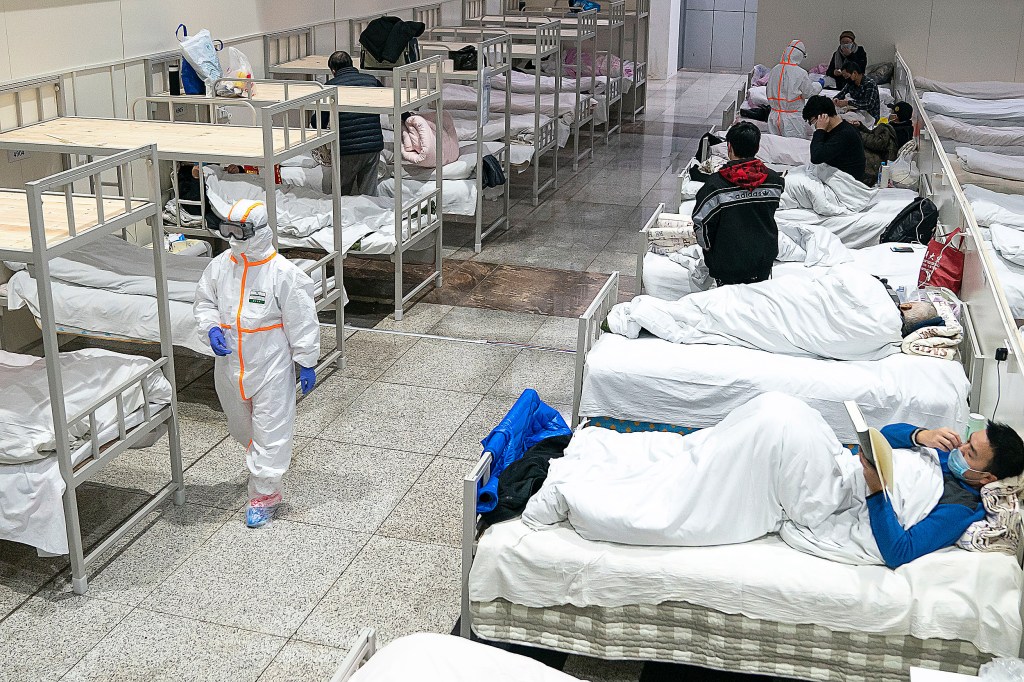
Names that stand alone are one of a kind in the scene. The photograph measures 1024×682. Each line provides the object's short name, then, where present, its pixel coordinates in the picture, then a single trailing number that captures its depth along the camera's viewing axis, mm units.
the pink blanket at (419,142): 7867
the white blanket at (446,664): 2729
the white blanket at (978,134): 9969
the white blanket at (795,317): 5207
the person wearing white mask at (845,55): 11664
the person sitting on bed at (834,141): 7957
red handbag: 5684
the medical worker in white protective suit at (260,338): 4652
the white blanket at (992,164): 8156
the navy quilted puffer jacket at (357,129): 7715
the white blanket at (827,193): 7648
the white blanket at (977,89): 11695
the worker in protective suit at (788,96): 10398
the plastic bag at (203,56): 6730
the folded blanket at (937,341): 5129
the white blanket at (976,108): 10836
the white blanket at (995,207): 6742
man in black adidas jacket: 5832
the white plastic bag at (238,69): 6945
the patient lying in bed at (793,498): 3611
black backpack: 6957
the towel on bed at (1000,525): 3578
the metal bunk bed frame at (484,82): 8406
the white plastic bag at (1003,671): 3039
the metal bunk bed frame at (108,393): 3920
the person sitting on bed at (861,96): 10812
